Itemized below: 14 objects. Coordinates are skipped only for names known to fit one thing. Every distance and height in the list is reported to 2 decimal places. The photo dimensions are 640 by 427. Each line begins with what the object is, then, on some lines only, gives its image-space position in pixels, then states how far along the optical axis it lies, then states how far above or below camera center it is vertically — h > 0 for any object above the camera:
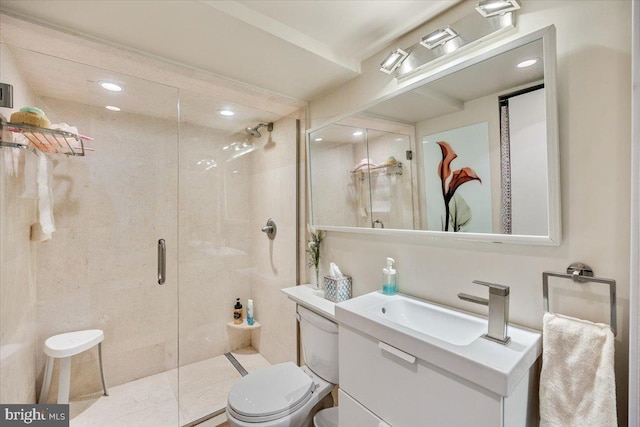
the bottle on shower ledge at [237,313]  2.41 -0.85
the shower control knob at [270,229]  2.32 -0.10
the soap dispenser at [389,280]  1.42 -0.34
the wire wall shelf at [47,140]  1.38 +0.47
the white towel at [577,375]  0.77 -0.49
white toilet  1.29 -0.90
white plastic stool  1.71 -0.84
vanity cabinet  0.79 -0.60
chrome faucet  0.91 -0.34
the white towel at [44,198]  1.58 +0.14
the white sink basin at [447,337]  0.77 -0.44
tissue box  1.65 -0.45
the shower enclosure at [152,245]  1.65 -0.19
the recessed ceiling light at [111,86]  1.73 +0.86
